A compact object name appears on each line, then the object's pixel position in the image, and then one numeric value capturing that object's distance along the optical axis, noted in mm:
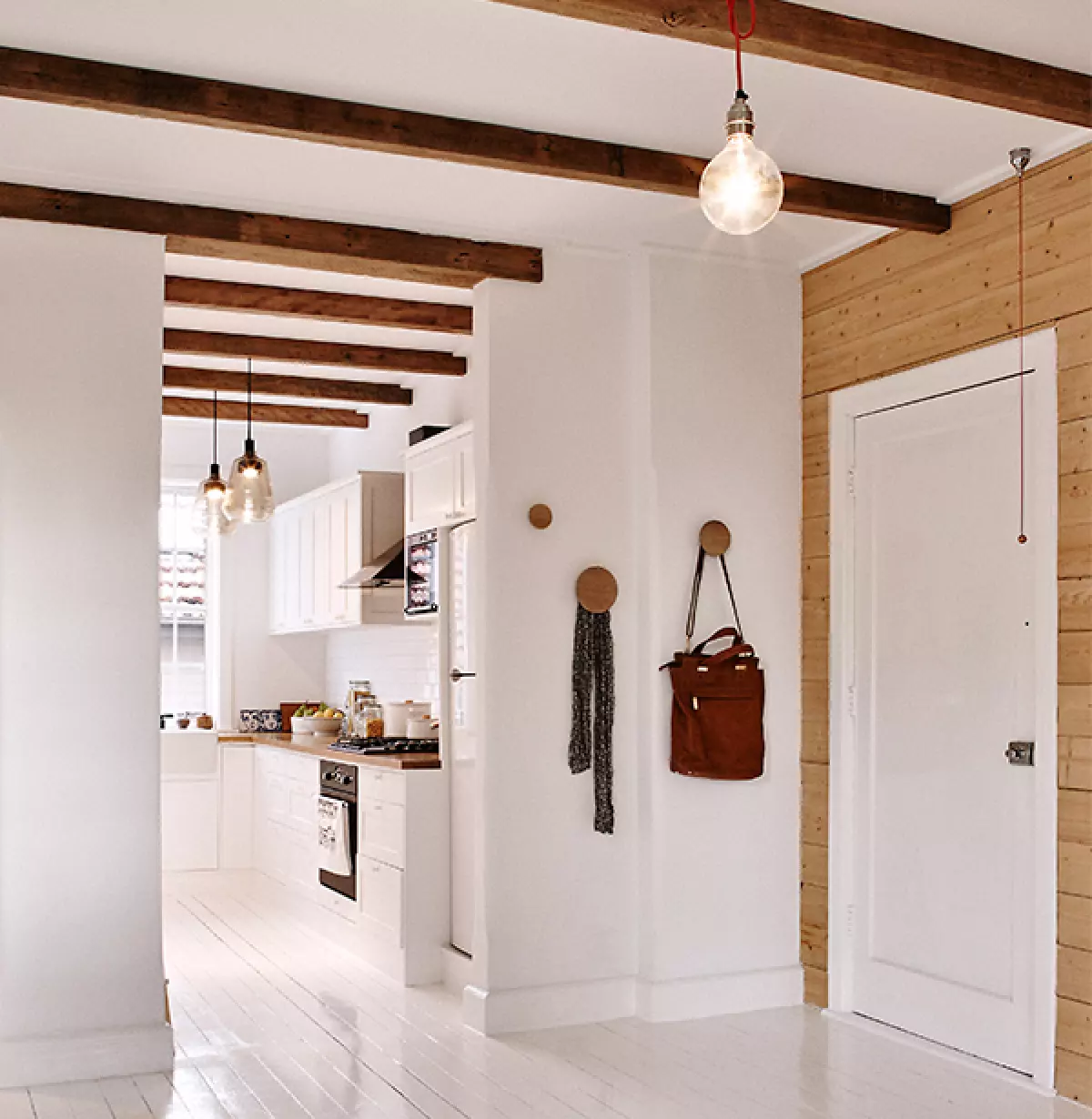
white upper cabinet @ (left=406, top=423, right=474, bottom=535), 6492
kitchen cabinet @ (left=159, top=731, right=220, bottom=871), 8469
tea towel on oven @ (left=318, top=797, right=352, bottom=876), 6438
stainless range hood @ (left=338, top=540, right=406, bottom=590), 7508
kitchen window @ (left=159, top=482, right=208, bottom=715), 9406
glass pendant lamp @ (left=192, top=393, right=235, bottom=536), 7113
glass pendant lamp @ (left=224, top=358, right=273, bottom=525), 6910
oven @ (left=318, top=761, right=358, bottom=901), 6426
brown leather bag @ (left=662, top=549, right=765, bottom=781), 5211
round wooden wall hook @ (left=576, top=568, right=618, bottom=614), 5289
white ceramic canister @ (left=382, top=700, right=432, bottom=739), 7496
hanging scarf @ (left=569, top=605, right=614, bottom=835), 5246
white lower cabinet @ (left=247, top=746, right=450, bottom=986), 5738
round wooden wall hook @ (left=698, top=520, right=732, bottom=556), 5355
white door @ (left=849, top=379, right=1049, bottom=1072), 4496
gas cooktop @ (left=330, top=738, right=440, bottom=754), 6338
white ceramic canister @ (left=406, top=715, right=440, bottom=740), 6957
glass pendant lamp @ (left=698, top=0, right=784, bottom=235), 2516
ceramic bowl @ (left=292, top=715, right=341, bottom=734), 8062
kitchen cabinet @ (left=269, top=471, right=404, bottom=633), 7887
